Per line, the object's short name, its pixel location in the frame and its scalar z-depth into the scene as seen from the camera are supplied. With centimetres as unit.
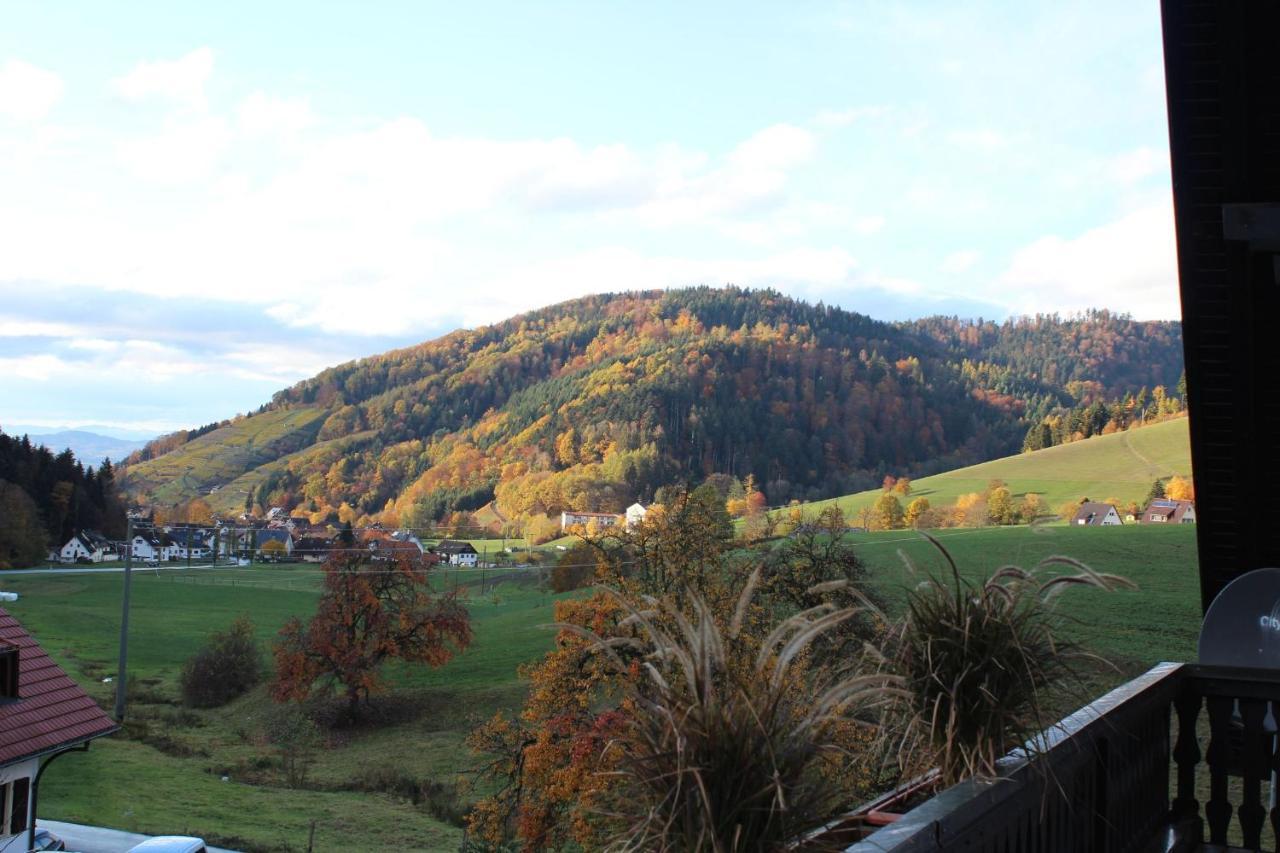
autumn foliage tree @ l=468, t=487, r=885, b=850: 1219
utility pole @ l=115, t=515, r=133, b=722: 2850
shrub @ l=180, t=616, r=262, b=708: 3161
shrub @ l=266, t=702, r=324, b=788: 2519
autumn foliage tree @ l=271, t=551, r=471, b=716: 2798
